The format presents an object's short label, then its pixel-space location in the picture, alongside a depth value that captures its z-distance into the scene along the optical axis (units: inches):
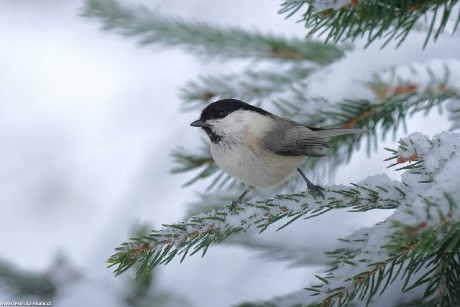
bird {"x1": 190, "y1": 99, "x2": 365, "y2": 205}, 108.8
